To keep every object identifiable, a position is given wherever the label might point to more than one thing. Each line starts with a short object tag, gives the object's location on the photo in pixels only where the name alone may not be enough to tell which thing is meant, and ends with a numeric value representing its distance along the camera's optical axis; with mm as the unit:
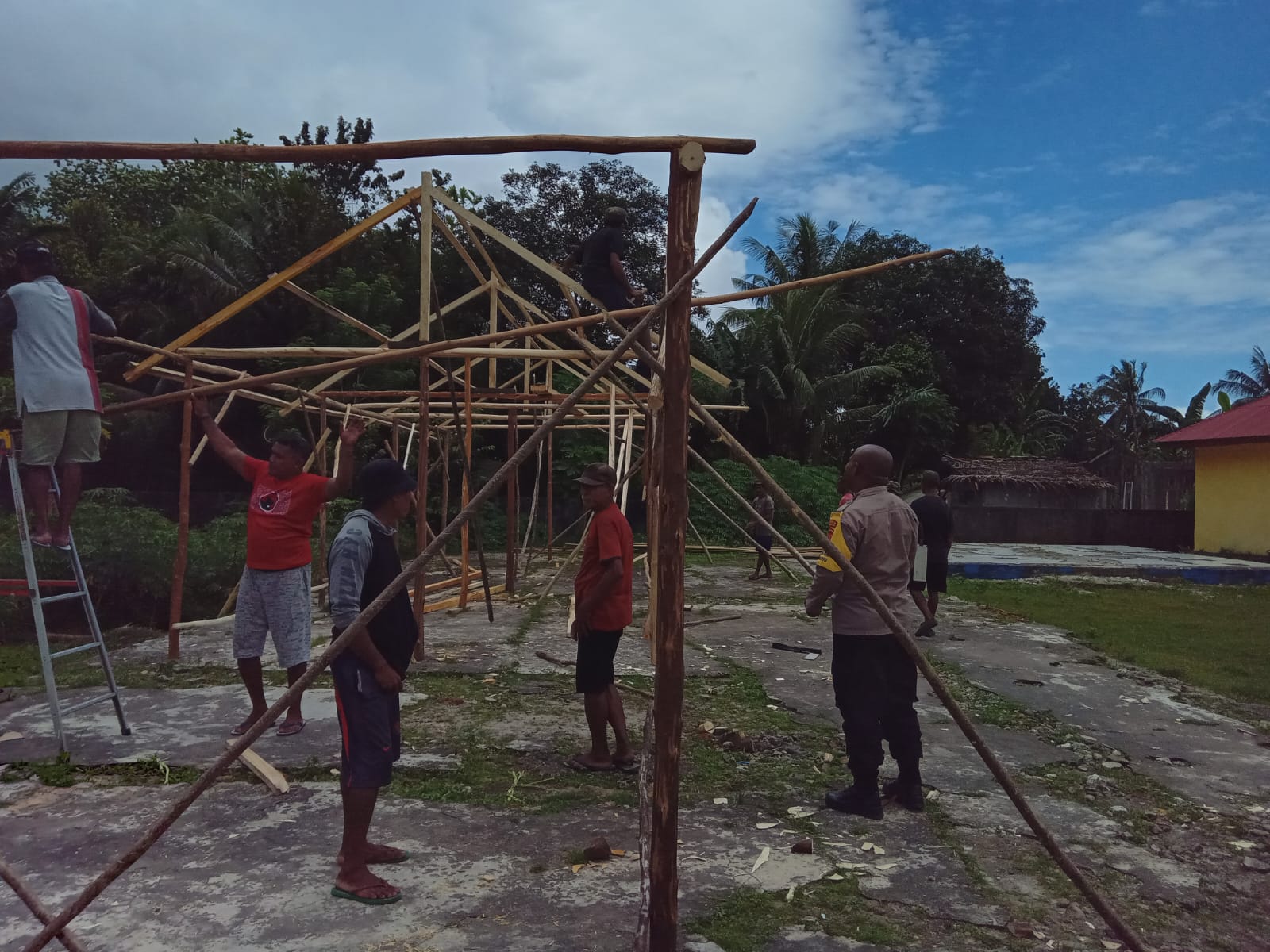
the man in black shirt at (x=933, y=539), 8109
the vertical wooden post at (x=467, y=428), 8188
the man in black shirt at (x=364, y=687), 3160
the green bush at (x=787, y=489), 19109
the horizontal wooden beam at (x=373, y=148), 2891
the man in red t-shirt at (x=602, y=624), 4512
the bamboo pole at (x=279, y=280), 5781
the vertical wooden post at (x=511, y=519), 9957
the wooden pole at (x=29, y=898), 2443
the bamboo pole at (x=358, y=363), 4398
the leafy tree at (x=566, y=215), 21266
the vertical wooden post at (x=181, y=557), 6746
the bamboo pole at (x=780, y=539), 4428
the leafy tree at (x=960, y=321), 27812
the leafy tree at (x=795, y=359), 20953
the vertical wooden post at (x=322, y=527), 9008
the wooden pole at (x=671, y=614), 2760
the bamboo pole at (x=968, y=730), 2670
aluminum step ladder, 4438
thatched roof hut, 22203
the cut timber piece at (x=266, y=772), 4133
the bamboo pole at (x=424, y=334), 6086
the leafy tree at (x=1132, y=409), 30500
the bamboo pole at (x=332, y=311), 6447
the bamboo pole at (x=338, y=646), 2277
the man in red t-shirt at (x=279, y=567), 4754
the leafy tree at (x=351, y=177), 21594
